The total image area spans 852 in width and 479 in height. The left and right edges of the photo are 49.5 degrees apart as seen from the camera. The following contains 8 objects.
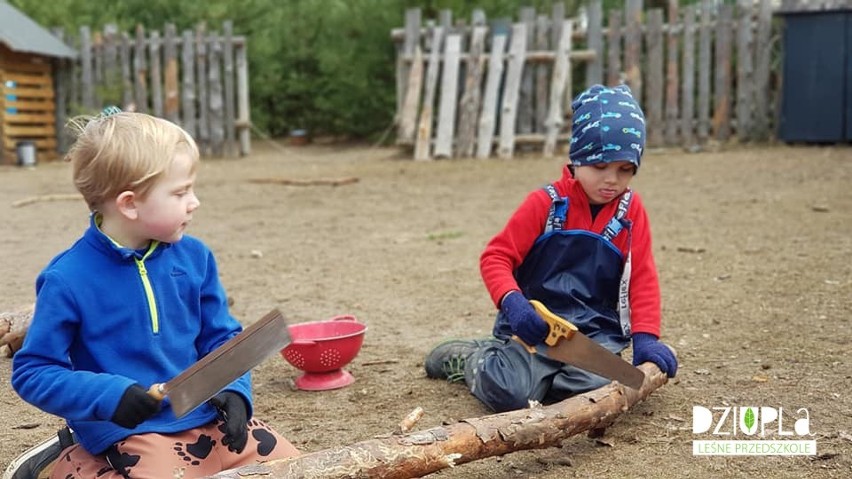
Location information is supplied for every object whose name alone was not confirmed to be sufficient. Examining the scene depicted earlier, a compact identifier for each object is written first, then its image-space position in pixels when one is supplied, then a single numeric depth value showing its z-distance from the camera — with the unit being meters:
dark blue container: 11.93
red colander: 3.71
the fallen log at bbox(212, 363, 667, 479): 2.44
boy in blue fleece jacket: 2.35
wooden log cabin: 14.41
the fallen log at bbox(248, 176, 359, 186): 10.97
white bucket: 14.30
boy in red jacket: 3.32
